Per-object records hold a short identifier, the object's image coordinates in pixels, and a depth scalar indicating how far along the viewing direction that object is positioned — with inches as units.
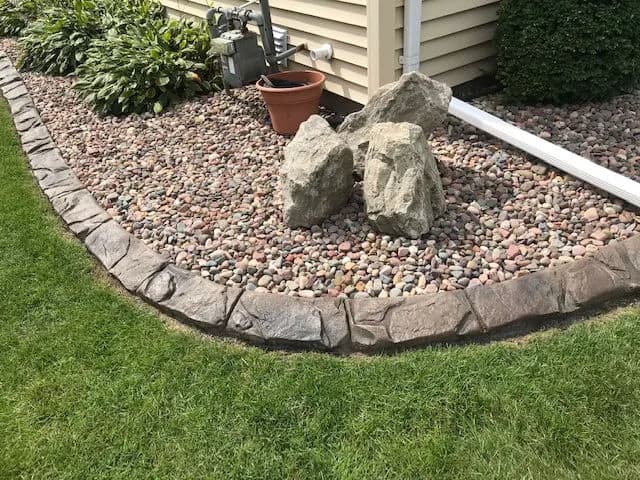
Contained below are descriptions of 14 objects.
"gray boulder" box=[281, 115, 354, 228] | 111.6
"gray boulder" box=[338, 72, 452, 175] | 121.5
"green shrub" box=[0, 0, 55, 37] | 278.6
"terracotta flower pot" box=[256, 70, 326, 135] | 149.0
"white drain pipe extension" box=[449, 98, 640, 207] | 114.6
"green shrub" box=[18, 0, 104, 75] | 225.5
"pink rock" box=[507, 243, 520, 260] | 106.2
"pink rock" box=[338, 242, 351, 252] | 112.3
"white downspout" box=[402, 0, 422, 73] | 138.3
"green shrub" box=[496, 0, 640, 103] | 139.9
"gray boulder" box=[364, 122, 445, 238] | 106.3
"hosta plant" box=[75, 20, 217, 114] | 182.4
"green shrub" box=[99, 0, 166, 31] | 224.1
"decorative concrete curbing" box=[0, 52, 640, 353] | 93.6
